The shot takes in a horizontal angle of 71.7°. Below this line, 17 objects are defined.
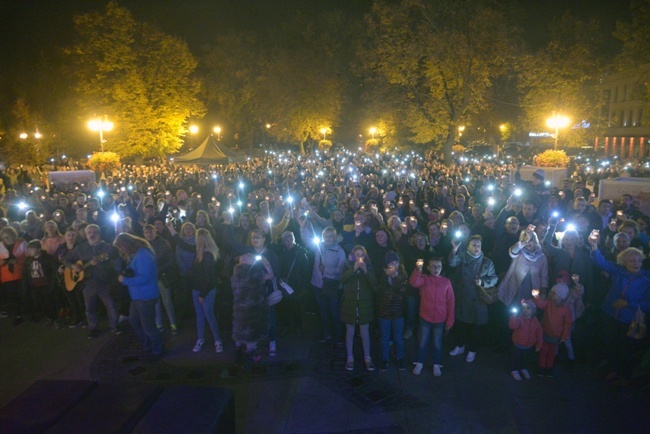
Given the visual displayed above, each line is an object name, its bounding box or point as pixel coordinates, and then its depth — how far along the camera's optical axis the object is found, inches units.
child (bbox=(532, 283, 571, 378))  214.5
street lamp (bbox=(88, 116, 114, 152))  776.9
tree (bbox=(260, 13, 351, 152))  1553.9
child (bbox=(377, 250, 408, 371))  219.0
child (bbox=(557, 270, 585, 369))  217.3
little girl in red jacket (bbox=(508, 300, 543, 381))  216.1
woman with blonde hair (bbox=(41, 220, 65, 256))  295.6
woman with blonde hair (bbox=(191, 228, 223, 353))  244.5
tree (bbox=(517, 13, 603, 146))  1068.5
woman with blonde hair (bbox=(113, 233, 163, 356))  234.4
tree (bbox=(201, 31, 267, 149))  1715.1
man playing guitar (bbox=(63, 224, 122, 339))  272.5
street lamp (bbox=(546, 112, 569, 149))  676.7
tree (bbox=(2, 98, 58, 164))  1583.4
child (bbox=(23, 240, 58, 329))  292.4
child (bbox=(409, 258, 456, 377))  216.7
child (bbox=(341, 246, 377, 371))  222.7
